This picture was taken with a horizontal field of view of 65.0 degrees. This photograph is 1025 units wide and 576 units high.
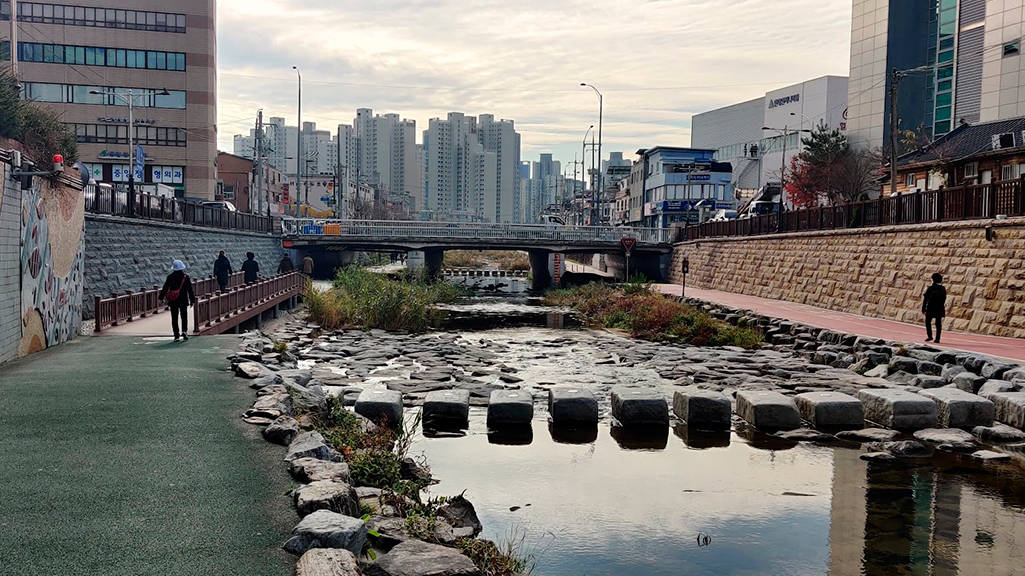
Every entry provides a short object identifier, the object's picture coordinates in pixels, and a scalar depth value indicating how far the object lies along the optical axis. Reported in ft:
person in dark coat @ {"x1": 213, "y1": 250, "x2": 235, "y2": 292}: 87.35
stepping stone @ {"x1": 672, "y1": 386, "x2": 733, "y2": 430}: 42.75
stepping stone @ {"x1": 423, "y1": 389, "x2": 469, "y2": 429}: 42.55
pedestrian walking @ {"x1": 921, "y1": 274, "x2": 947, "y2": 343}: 59.72
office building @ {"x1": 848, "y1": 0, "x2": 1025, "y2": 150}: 171.83
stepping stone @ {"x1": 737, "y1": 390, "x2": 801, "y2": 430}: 42.24
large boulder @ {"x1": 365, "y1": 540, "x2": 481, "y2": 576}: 18.58
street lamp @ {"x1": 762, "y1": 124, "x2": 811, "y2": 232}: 120.16
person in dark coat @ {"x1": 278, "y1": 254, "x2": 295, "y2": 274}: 176.14
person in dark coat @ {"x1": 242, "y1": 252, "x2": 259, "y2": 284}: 99.99
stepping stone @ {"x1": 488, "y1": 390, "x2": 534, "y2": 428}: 42.19
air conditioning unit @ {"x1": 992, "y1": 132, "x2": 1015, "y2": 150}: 107.55
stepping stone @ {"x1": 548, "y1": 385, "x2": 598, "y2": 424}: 43.16
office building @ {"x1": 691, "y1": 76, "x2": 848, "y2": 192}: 299.79
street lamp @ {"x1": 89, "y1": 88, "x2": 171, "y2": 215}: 94.58
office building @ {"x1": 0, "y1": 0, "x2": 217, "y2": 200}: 212.84
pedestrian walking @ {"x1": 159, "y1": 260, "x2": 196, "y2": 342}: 54.19
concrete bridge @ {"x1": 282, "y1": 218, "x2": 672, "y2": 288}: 174.70
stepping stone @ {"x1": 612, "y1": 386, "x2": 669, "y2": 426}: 42.65
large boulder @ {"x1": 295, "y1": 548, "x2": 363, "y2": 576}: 17.13
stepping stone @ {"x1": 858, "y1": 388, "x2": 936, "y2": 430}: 41.19
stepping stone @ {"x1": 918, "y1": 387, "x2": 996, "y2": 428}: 40.93
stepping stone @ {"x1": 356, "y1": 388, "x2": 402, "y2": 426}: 38.91
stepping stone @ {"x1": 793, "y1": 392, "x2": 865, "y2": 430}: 42.06
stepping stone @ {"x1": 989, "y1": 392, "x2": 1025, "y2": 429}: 40.11
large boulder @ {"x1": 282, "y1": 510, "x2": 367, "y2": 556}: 18.70
